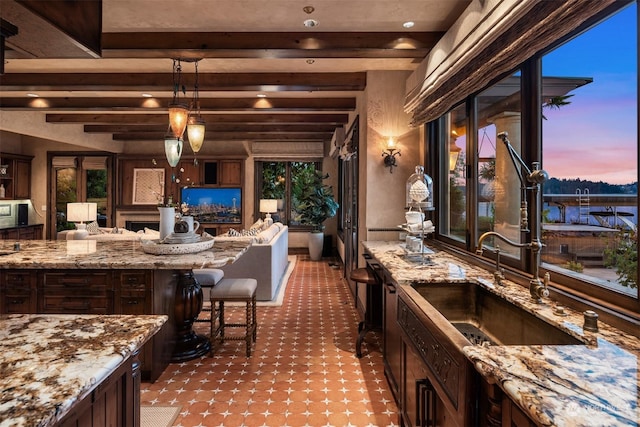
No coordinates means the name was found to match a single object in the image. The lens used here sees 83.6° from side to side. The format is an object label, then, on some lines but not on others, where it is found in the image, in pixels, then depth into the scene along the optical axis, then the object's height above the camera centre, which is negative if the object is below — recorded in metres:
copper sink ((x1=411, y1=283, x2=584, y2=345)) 1.57 -0.53
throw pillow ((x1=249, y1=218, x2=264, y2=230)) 6.39 -0.24
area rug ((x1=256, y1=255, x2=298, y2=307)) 4.71 -1.17
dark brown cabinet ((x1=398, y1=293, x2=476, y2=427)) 1.18 -0.64
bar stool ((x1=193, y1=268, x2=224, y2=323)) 3.55 -0.66
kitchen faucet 1.59 -0.07
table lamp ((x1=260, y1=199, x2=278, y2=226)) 7.75 +0.13
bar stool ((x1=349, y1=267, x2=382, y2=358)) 3.15 -0.80
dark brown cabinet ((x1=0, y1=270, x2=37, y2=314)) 2.64 -0.59
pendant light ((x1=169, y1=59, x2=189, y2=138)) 3.28 +0.88
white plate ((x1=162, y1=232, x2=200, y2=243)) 2.93 -0.22
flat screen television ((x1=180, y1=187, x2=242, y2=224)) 8.96 +0.20
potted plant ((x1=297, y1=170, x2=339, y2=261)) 7.93 +0.11
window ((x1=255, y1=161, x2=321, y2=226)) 9.06 +0.74
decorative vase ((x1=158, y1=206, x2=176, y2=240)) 3.00 -0.08
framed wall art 8.89 +0.67
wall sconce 3.89 +0.64
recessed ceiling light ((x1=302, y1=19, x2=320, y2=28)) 2.85 +1.53
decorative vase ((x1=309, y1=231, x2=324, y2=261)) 7.98 -0.73
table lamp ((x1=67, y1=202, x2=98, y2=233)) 4.95 -0.01
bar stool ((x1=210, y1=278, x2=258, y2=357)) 3.16 -0.75
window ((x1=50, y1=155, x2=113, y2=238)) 8.63 +0.68
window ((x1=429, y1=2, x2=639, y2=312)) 1.40 +0.28
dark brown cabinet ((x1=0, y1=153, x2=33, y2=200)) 7.78 +0.79
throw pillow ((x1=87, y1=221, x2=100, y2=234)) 5.48 -0.27
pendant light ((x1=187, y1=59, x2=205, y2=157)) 3.72 +0.86
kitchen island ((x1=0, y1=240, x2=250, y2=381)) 2.55 -0.53
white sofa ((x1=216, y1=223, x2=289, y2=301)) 4.78 -0.74
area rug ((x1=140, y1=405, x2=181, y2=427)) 2.21 -1.31
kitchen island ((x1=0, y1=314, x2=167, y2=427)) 0.76 -0.40
